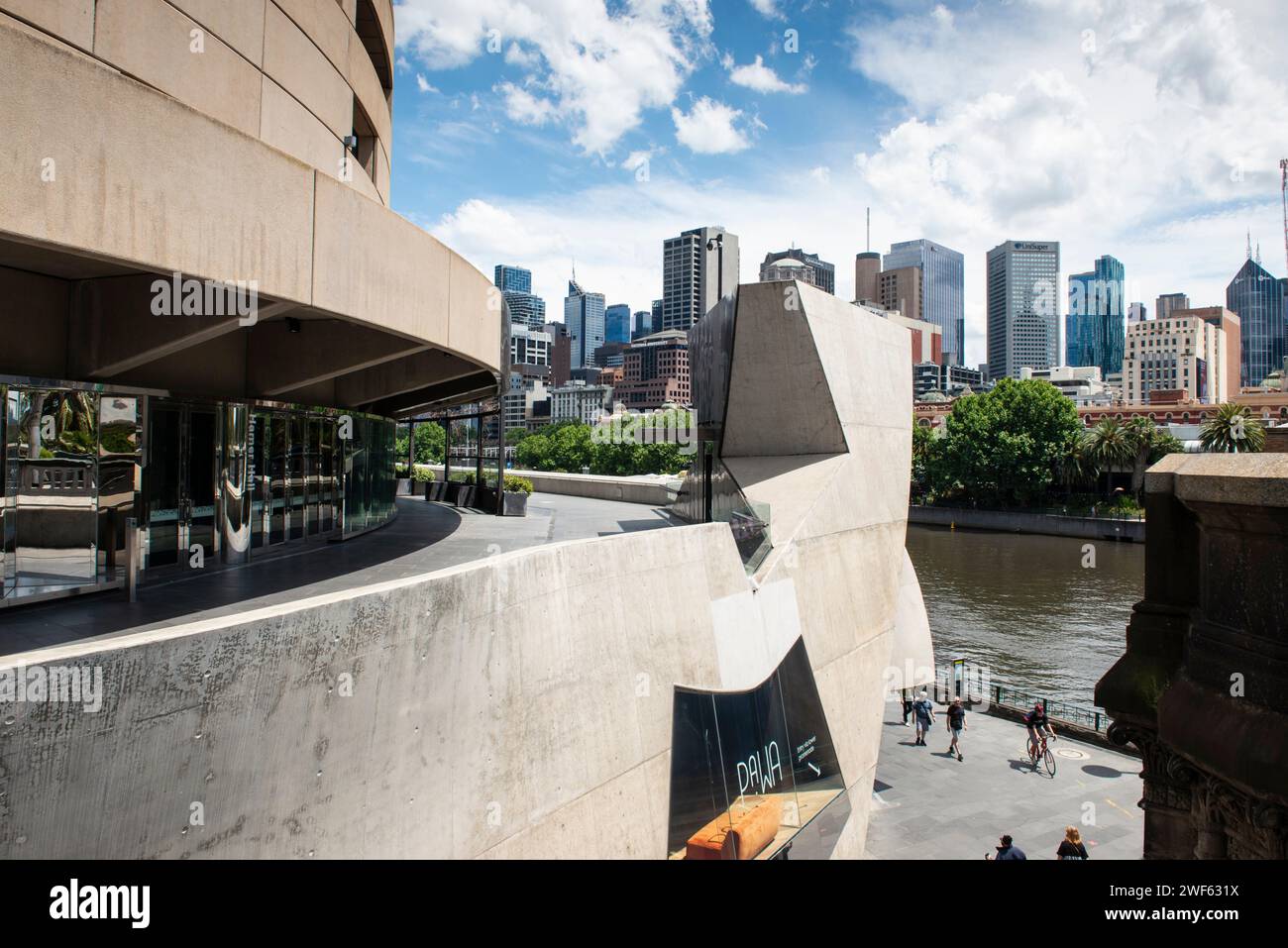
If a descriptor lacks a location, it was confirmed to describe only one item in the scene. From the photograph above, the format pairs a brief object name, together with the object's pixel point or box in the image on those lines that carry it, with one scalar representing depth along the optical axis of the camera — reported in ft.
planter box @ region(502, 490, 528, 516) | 63.77
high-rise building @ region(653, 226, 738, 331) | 331.57
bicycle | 62.39
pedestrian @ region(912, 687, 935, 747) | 69.15
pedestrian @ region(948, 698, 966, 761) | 66.39
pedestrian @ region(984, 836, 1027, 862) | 40.31
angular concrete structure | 16.60
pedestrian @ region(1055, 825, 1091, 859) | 41.37
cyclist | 63.31
